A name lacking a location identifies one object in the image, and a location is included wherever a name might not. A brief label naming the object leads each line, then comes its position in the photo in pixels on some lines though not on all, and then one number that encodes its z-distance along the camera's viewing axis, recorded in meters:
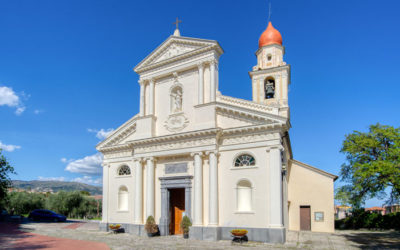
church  16.06
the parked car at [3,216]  28.60
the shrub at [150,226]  17.75
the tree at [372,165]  14.31
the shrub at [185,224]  16.91
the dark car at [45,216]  28.30
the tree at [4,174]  25.03
